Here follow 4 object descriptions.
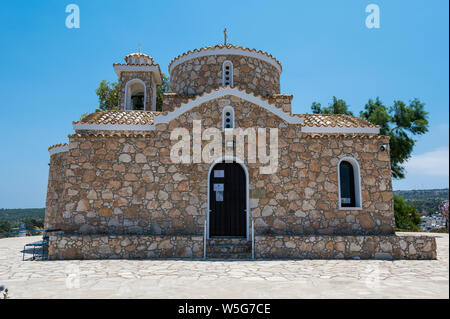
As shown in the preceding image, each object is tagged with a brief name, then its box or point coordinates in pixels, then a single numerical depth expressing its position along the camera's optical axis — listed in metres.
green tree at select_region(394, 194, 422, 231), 21.39
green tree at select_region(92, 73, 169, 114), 24.69
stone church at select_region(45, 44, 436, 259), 9.45
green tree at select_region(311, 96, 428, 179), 19.98
